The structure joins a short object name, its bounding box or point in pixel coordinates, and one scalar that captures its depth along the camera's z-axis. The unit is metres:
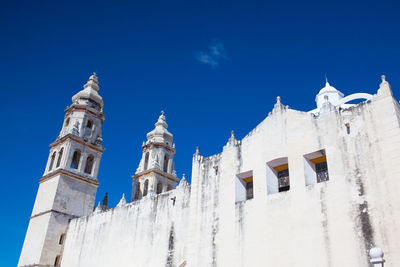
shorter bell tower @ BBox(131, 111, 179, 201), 29.20
